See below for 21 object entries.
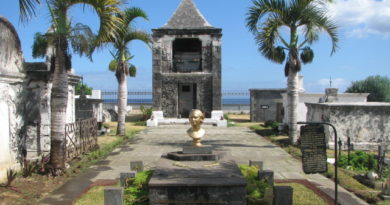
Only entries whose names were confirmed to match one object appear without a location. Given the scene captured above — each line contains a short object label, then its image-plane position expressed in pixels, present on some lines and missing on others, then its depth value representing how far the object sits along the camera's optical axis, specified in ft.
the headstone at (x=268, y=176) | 27.53
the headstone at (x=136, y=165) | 31.07
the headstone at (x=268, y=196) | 23.88
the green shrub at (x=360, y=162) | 37.26
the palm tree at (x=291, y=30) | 49.70
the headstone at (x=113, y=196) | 21.99
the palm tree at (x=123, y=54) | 61.31
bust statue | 25.77
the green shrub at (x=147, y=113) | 95.45
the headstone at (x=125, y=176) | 26.50
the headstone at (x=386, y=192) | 26.70
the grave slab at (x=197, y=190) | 21.06
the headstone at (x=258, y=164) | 31.78
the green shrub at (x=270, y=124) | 75.83
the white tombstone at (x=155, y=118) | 85.35
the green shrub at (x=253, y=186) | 24.06
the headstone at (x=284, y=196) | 22.48
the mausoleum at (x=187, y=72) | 91.15
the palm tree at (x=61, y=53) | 33.73
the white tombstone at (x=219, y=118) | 83.71
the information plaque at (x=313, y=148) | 21.38
